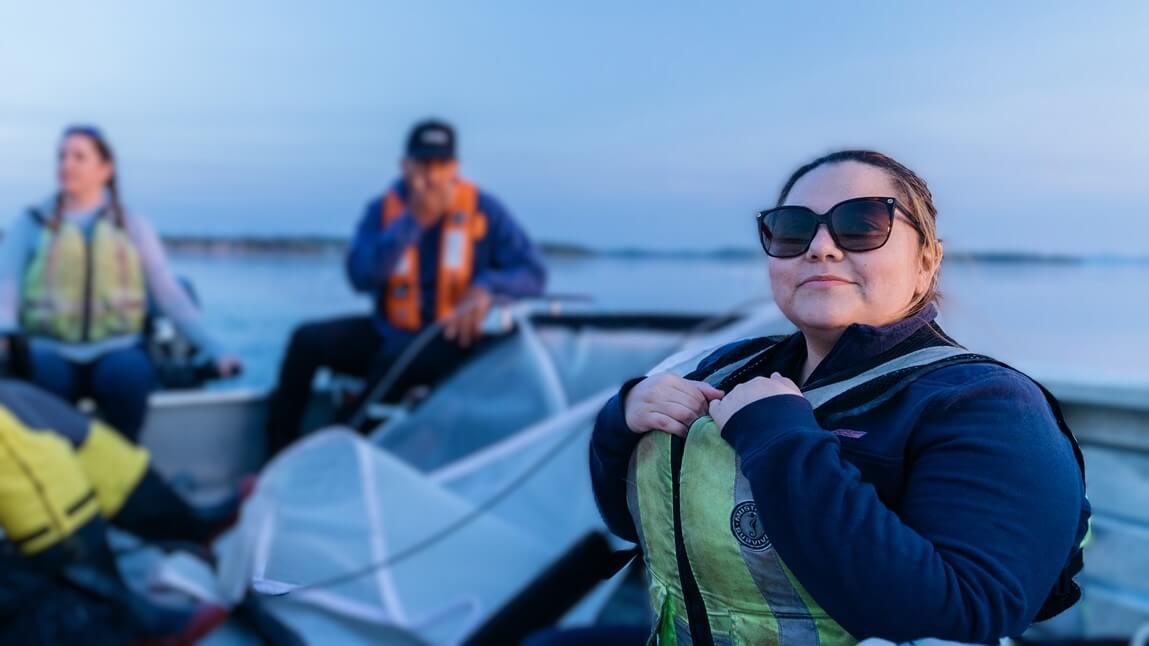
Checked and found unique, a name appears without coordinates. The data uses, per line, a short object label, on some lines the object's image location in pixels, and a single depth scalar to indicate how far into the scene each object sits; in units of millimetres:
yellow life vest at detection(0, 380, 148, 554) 2404
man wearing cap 4160
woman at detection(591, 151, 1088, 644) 854
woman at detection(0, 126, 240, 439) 3988
